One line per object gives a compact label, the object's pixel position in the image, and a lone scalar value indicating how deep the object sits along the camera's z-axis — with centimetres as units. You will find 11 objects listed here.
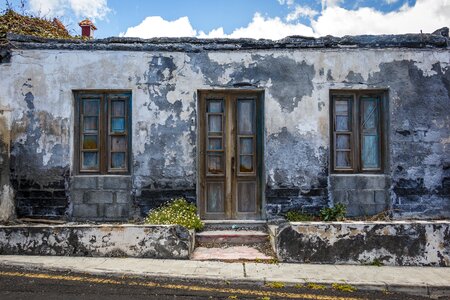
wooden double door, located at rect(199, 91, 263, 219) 891
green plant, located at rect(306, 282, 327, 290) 579
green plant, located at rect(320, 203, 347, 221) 852
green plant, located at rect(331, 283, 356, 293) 571
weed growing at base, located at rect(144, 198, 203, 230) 796
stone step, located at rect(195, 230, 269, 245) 804
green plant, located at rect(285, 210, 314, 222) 848
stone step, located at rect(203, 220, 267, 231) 856
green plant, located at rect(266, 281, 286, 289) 583
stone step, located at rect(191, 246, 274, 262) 716
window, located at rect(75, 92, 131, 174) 891
